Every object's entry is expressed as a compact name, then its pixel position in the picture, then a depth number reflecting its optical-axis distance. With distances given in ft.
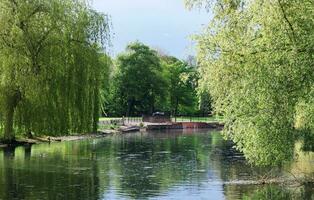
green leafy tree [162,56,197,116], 345.72
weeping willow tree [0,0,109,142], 113.29
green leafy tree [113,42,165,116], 314.96
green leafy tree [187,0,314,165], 57.93
